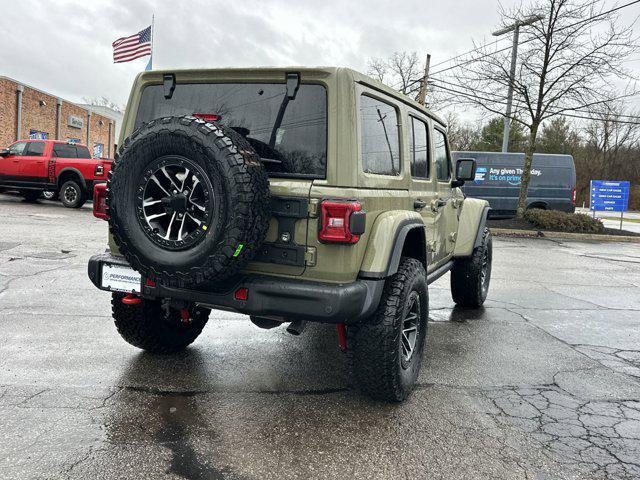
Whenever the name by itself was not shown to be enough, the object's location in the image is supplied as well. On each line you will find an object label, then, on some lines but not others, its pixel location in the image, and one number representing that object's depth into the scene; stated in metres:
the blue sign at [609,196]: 18.97
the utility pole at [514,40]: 16.62
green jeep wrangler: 2.71
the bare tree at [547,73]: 16.30
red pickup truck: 15.09
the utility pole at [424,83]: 25.83
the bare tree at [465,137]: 54.65
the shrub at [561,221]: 16.27
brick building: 23.61
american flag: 19.08
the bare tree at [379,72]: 35.31
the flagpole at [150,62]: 19.35
